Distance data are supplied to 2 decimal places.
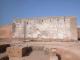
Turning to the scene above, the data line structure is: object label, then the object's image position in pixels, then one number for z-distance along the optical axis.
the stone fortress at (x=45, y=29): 20.02
